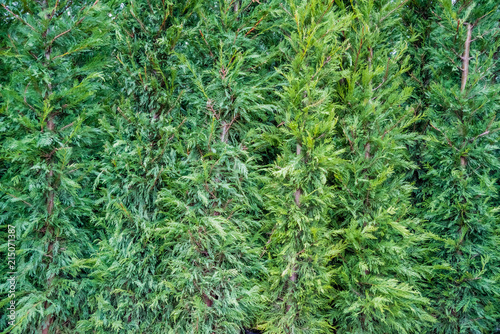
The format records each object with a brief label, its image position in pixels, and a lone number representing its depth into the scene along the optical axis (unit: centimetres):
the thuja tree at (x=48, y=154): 229
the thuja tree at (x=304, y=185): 231
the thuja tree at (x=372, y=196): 236
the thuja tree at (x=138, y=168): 227
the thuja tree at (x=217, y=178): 227
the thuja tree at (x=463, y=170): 269
